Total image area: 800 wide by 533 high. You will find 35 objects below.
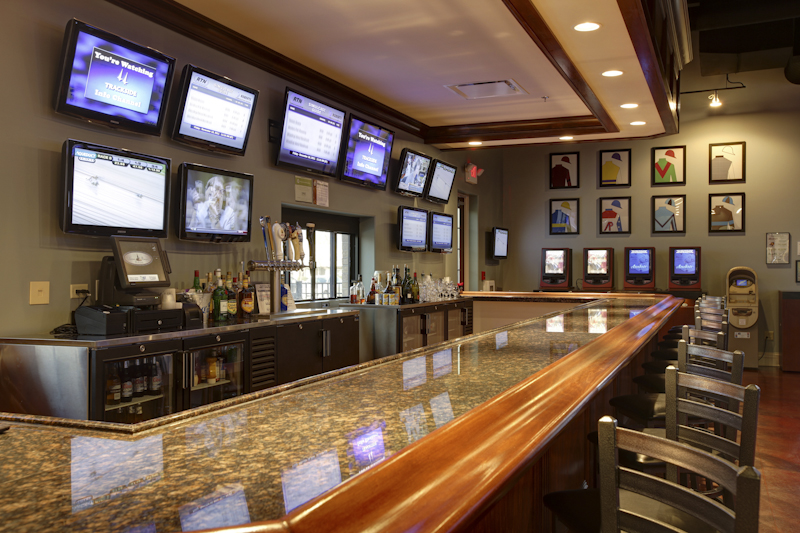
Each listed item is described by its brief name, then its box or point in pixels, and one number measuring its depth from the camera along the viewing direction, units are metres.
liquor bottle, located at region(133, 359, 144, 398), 2.78
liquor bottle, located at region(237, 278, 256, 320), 3.88
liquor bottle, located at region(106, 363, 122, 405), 2.62
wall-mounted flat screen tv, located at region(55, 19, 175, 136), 2.91
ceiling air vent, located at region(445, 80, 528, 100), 5.15
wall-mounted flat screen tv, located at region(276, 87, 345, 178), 4.47
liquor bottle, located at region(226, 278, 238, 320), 3.73
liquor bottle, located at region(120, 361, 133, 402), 2.71
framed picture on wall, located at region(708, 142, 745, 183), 8.23
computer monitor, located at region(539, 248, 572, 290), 9.05
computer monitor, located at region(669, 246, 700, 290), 8.25
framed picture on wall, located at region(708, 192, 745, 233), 8.26
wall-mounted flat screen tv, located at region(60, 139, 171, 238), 2.92
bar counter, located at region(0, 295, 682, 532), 0.75
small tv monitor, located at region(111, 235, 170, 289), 2.97
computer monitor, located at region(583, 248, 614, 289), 8.81
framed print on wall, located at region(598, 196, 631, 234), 8.98
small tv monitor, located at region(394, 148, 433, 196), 6.21
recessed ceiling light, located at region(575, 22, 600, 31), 3.73
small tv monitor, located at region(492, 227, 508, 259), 8.95
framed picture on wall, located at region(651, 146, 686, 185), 8.60
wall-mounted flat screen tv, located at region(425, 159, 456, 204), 6.78
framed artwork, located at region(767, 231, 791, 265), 7.98
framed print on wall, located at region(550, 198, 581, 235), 9.33
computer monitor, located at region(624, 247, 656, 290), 8.52
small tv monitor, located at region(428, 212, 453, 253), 6.89
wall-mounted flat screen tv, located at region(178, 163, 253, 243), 3.62
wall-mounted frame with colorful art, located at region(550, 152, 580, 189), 9.32
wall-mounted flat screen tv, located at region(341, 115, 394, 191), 5.27
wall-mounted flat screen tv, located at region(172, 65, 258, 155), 3.59
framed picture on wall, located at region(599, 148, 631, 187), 9.00
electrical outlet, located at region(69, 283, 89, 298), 3.08
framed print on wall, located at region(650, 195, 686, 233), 8.63
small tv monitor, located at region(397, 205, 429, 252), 6.22
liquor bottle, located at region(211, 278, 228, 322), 3.67
